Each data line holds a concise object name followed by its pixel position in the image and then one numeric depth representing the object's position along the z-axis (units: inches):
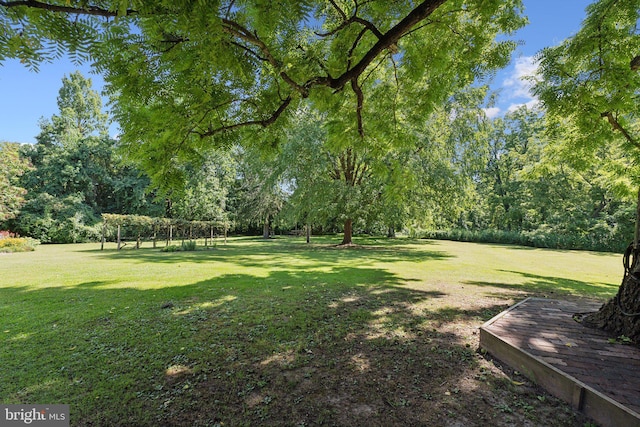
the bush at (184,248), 682.2
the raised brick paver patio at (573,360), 89.3
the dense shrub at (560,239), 932.0
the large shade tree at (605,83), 137.9
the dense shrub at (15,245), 630.4
